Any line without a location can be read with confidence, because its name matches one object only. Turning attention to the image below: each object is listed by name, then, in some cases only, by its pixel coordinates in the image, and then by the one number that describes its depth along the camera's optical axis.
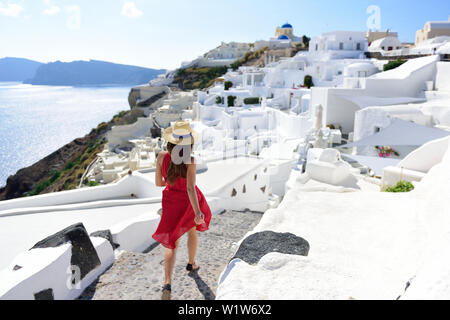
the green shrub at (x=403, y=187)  6.35
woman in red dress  2.92
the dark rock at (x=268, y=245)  2.87
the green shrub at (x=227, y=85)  37.41
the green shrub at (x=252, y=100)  32.72
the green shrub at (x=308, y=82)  32.44
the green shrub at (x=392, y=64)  24.16
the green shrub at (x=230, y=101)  32.41
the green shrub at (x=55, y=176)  33.88
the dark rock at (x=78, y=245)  2.97
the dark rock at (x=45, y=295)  2.58
